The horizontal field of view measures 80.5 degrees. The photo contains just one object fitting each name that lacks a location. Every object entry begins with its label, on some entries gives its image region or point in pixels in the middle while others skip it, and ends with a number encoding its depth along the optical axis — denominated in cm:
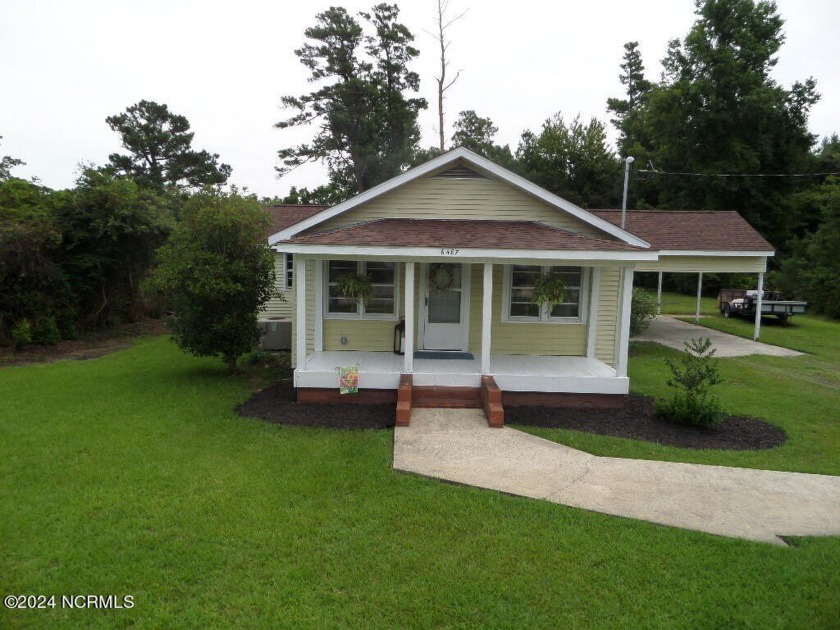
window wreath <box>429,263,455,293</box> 930
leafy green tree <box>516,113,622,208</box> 3741
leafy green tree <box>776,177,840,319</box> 2128
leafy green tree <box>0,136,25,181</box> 1978
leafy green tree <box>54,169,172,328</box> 1330
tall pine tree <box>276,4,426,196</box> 2858
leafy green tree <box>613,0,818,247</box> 2992
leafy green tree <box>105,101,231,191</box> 3250
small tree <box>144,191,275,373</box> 888
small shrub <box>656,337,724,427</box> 728
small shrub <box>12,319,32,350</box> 1168
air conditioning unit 1318
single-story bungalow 794
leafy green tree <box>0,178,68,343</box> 1162
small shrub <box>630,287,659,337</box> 1357
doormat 938
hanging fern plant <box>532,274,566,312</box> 890
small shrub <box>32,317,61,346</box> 1223
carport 1484
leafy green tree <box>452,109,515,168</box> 3931
